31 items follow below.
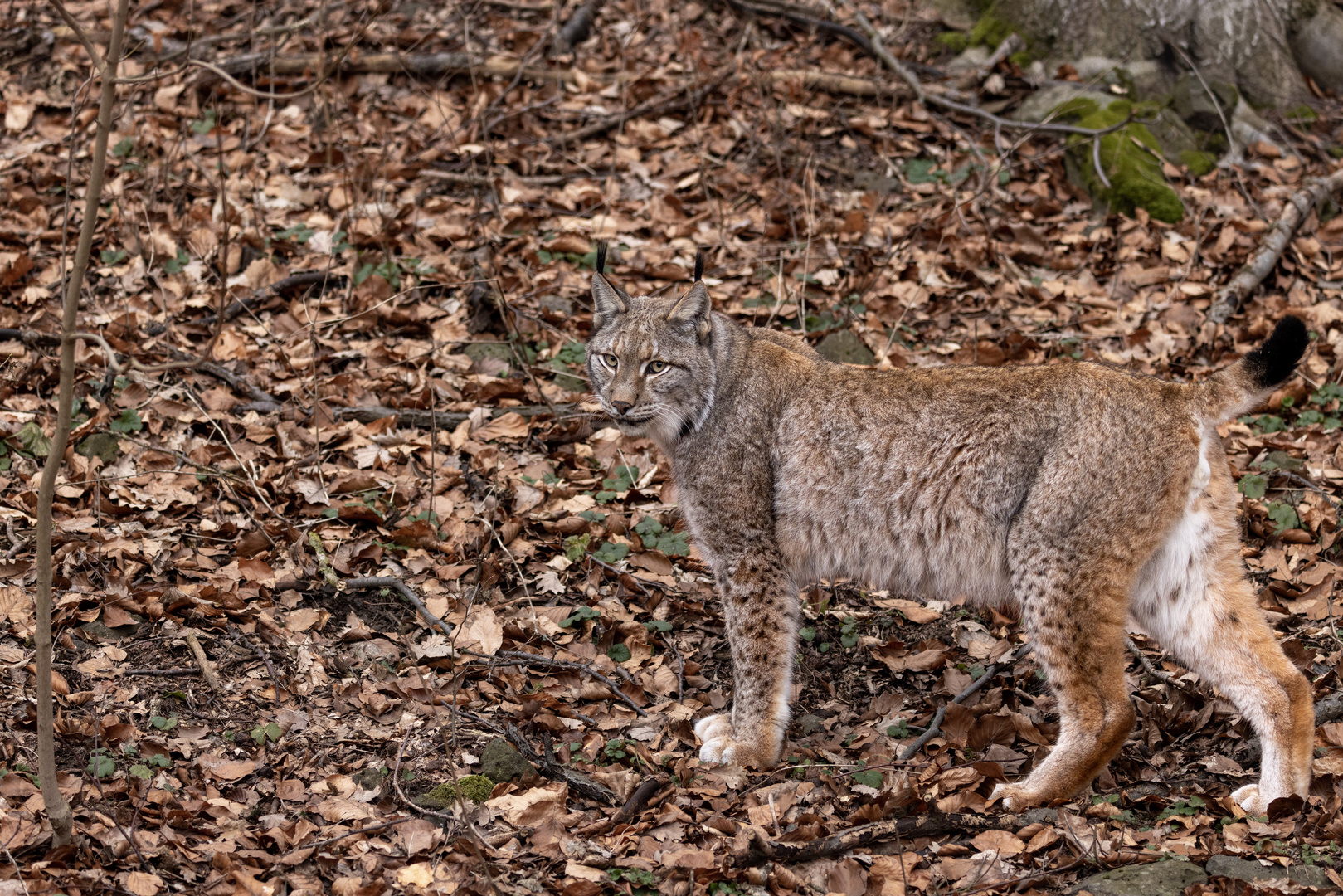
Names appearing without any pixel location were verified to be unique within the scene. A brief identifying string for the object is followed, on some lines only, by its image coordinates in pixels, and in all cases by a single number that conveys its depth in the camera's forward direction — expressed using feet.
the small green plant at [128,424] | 41.50
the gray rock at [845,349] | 46.70
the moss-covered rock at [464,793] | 28.37
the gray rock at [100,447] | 40.50
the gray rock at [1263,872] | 25.18
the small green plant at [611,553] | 39.17
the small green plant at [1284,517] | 38.40
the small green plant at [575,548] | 38.91
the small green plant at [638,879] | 25.80
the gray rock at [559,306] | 49.82
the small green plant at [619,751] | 31.42
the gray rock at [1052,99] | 59.93
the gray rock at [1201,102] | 60.59
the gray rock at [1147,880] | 24.66
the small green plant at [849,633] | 37.29
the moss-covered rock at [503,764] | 29.53
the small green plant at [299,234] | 53.11
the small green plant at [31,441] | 39.55
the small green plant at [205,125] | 59.98
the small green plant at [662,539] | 39.73
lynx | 29.73
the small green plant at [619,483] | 42.04
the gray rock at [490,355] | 47.67
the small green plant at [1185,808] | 28.60
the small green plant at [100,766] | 27.25
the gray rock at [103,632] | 32.65
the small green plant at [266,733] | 29.99
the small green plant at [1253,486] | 39.88
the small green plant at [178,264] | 50.65
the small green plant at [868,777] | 30.55
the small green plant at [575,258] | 52.70
